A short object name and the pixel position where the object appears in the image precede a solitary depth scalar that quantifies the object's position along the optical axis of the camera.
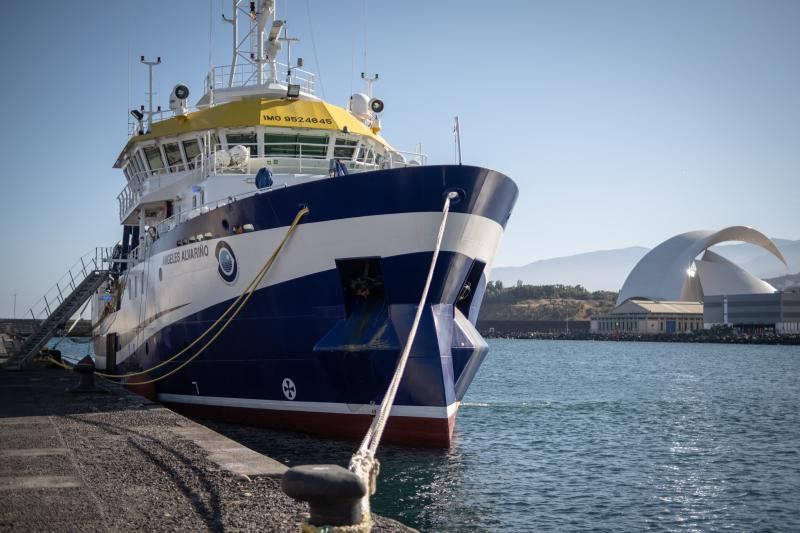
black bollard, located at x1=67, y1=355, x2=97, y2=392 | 15.85
